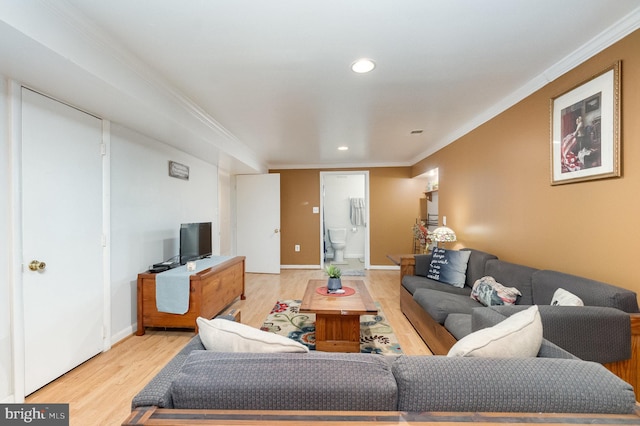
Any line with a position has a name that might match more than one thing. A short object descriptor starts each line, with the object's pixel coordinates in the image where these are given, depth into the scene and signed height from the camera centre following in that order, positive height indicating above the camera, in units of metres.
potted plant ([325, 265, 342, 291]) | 2.77 -0.68
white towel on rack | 7.55 +0.01
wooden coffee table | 2.38 -1.00
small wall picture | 3.43 +0.54
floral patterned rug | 2.55 -1.23
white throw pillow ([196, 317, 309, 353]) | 1.04 -0.48
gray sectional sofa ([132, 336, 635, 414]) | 0.77 -0.49
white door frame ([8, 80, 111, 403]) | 1.76 -0.22
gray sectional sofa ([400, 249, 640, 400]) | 1.48 -0.64
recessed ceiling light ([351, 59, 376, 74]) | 2.01 +1.07
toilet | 7.09 -0.77
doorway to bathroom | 7.56 -0.02
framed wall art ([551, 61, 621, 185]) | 1.71 +0.54
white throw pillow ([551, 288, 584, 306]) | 1.66 -0.55
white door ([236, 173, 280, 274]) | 5.57 -0.18
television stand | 2.76 -0.92
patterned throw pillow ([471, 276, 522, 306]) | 2.19 -0.68
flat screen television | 3.21 -0.35
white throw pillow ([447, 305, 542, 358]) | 1.00 -0.49
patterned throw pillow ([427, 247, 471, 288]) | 3.05 -0.64
